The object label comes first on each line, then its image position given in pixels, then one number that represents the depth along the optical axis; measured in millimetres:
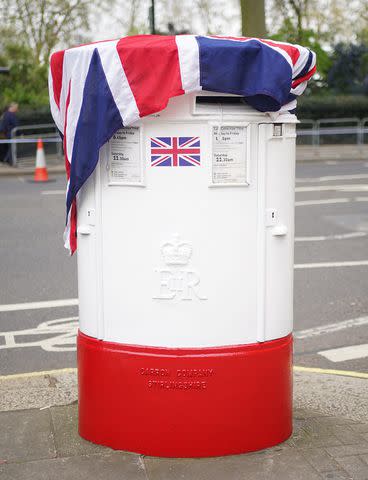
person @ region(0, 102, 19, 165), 22188
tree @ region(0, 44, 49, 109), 29188
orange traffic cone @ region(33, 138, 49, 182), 19234
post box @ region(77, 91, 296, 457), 3971
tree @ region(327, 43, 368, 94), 35969
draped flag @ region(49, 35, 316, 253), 3805
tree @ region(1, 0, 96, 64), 34844
